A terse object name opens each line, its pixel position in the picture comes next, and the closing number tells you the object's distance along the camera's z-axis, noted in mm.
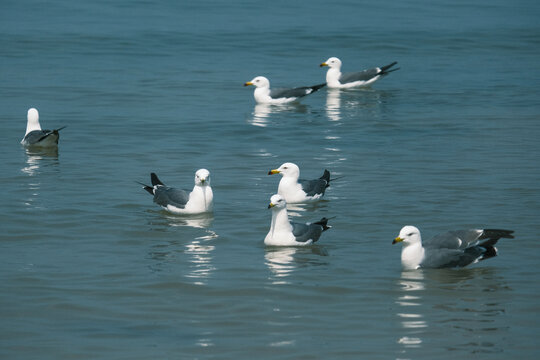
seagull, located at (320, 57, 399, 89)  27844
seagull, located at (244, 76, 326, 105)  25266
